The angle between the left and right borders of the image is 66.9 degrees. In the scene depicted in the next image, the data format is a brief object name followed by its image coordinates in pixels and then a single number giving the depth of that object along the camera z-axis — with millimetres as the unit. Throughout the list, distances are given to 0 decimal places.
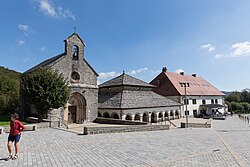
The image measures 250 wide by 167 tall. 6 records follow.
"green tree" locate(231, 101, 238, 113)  70188
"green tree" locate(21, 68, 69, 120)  20047
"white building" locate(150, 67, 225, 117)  47781
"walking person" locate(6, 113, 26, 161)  8120
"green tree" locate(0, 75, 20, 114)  28641
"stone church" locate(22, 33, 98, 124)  26438
